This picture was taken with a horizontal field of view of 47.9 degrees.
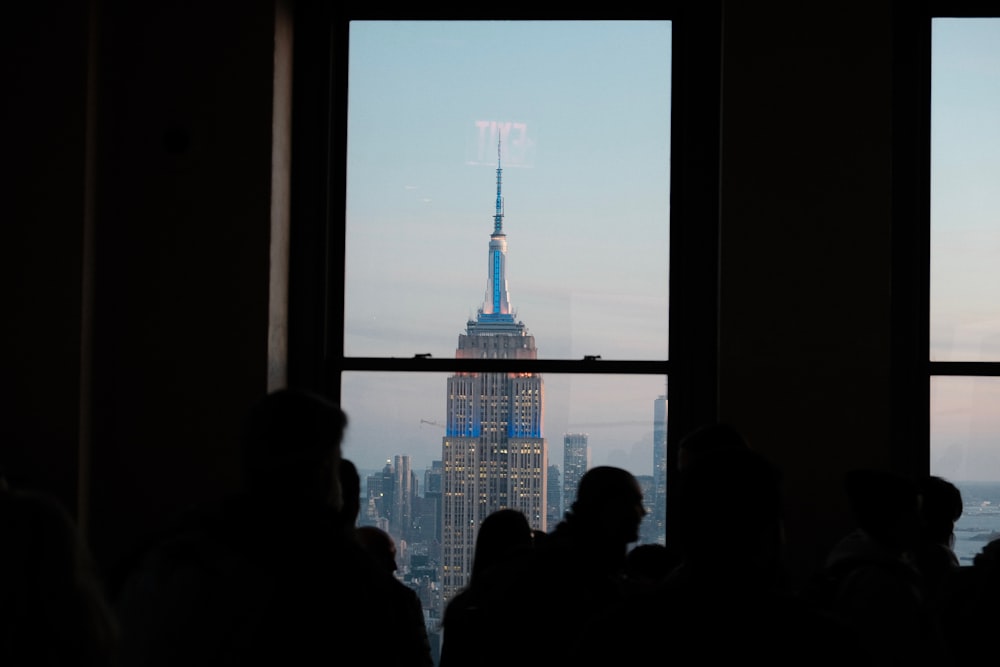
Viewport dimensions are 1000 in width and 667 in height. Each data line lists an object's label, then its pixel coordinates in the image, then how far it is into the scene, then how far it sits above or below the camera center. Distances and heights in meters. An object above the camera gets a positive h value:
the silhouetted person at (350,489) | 3.21 -0.41
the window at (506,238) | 5.12 +0.53
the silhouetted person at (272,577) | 1.79 -0.37
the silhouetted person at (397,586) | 2.06 -0.68
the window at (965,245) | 5.05 +0.54
